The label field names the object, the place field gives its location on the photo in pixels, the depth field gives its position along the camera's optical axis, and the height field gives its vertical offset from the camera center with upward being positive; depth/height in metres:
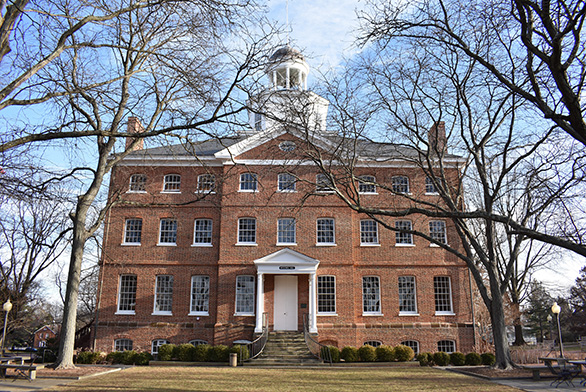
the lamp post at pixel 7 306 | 18.92 +0.07
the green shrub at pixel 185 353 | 19.81 -1.87
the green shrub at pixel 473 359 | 19.89 -2.07
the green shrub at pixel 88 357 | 19.70 -2.05
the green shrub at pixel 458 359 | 20.00 -2.09
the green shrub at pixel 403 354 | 19.81 -1.87
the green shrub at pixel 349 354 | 19.81 -1.88
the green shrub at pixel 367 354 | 19.77 -1.87
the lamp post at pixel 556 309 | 21.34 +0.08
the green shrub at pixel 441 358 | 20.00 -2.08
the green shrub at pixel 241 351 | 18.91 -1.73
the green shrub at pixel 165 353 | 19.77 -1.87
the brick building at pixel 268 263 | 22.38 +2.30
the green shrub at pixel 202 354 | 19.69 -1.89
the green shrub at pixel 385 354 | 19.77 -1.87
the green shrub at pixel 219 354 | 19.64 -1.89
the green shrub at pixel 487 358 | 20.06 -2.05
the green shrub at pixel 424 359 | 20.08 -2.13
